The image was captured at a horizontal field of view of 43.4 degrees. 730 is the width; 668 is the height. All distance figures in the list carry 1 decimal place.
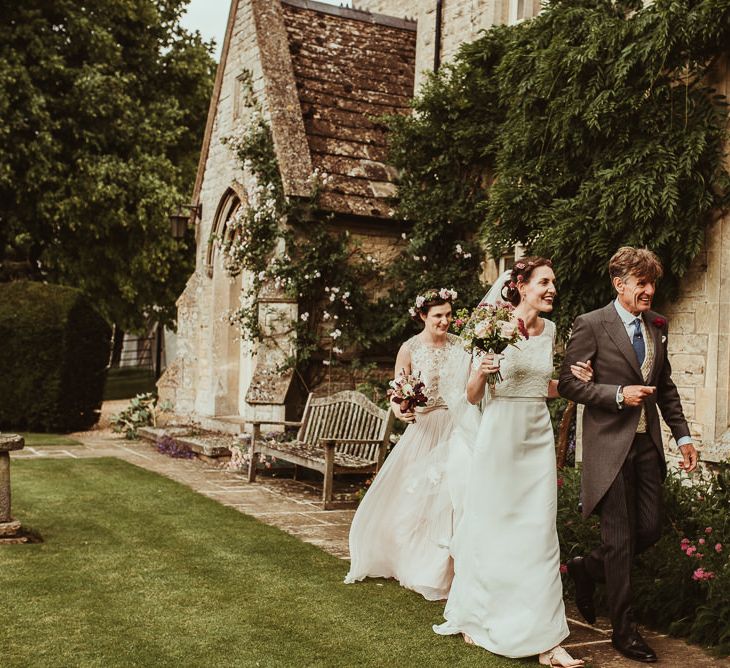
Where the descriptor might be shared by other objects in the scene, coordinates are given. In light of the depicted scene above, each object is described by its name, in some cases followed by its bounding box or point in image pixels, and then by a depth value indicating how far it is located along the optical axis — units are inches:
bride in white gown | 187.6
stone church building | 500.4
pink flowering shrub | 200.1
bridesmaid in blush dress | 245.4
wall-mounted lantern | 657.6
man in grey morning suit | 189.2
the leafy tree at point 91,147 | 729.6
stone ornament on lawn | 285.6
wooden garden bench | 359.9
